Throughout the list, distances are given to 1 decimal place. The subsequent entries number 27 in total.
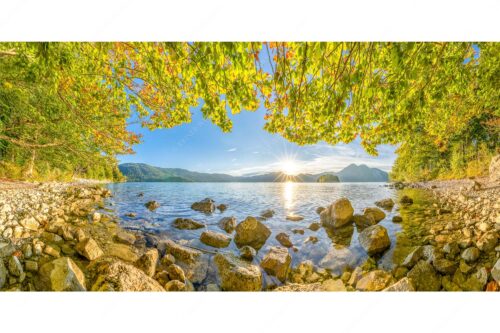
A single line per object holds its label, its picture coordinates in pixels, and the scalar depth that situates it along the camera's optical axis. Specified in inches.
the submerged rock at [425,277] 85.3
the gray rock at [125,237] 126.2
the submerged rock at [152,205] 205.5
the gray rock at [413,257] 96.5
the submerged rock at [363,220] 158.7
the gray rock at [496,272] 77.1
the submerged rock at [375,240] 117.9
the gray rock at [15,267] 79.9
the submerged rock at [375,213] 167.0
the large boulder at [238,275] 95.1
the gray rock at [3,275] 76.8
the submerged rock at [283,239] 132.8
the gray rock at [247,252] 121.2
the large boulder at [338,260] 107.3
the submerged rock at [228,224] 155.3
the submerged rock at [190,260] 102.9
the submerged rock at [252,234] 138.5
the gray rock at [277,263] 103.4
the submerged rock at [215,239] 137.6
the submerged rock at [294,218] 167.3
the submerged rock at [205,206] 208.7
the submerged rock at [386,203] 196.5
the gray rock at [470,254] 86.7
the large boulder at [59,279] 78.1
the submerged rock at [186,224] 165.2
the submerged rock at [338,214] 161.9
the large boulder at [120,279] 81.4
